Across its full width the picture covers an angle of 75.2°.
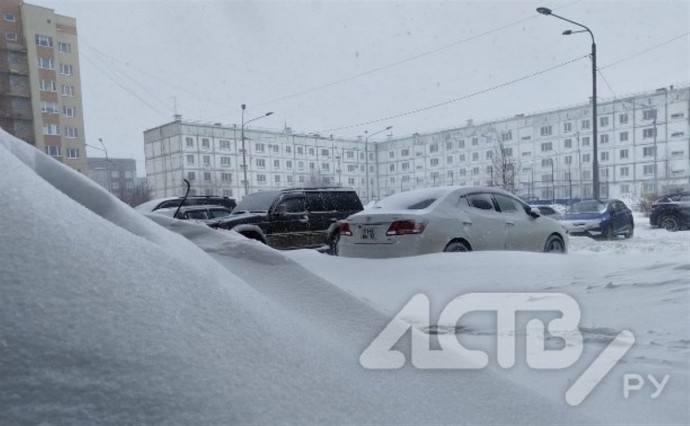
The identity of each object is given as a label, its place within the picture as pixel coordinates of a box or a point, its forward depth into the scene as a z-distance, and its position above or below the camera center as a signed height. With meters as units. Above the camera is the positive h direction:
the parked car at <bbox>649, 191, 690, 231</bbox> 15.28 -1.32
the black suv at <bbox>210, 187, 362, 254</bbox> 9.45 -0.62
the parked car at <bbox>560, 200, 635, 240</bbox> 13.59 -1.33
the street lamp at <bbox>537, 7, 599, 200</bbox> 16.31 +2.73
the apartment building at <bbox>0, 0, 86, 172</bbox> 31.42 +9.10
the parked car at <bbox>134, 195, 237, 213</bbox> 12.43 -0.28
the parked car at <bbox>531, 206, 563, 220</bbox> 17.95 -1.29
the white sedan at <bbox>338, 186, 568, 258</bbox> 5.86 -0.59
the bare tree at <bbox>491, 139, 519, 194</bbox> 25.75 +0.83
